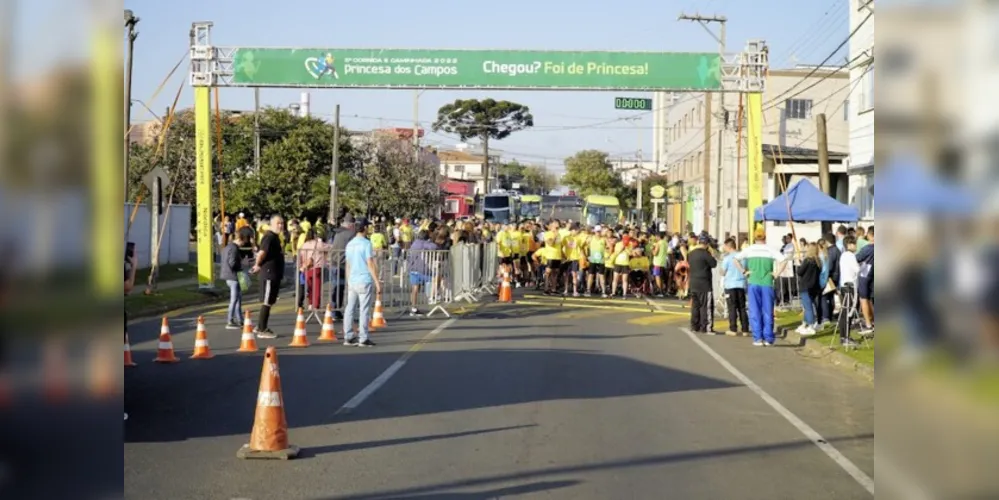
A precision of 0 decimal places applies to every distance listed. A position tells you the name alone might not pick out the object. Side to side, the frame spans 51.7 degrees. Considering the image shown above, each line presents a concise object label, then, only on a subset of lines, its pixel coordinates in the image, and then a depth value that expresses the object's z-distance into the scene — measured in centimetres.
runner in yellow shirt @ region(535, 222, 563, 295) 2858
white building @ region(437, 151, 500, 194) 13119
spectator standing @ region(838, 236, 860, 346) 1618
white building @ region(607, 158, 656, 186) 11346
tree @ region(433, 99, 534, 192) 9281
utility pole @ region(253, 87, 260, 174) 5253
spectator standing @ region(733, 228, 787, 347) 1816
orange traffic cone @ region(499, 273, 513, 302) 2605
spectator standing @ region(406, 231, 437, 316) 2212
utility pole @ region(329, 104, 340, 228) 4431
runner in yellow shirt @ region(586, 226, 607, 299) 2859
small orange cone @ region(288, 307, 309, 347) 1593
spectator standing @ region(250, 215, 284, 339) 1692
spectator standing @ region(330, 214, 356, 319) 2003
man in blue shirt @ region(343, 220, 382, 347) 1580
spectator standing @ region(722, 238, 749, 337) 1919
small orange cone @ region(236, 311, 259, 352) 1495
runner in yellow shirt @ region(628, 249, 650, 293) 2909
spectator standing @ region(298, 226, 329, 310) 1984
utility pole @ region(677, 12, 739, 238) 3538
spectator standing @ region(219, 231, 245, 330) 1786
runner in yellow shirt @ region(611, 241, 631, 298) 2831
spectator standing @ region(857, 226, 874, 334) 1153
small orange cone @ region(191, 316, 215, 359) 1432
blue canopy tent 2550
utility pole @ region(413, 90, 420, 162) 6849
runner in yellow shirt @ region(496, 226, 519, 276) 2985
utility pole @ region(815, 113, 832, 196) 3139
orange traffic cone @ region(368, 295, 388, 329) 1949
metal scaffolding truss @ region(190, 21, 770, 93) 2645
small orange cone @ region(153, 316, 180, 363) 1387
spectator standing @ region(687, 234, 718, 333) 1955
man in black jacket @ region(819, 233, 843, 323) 1914
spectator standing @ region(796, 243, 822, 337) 1898
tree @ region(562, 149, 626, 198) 9425
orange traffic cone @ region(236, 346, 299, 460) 842
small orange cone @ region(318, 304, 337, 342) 1664
